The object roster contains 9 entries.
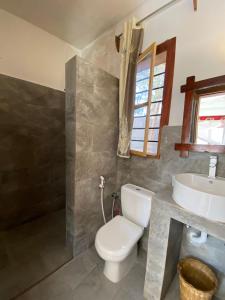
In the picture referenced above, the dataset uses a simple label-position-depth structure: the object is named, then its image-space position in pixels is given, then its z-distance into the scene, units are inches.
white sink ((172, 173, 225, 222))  34.7
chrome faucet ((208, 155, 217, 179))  46.8
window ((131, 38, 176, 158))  58.0
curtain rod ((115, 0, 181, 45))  56.8
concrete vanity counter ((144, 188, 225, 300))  41.3
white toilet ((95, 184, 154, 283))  50.3
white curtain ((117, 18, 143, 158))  63.1
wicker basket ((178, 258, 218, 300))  43.3
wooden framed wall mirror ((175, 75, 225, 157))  47.6
